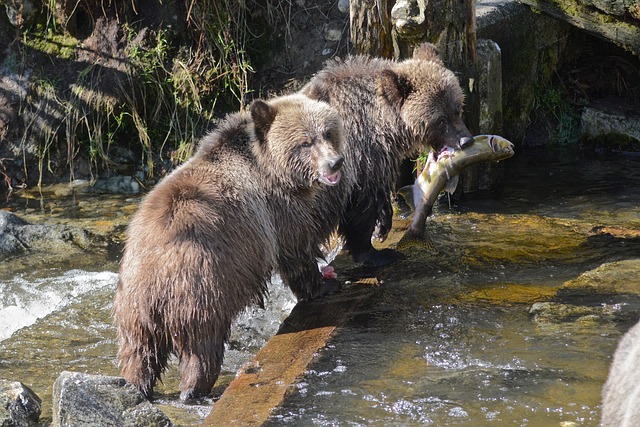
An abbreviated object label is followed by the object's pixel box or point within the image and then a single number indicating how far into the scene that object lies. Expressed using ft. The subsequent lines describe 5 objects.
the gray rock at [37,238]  53.98
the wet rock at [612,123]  64.80
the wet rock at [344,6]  67.00
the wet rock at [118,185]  66.28
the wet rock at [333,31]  66.90
